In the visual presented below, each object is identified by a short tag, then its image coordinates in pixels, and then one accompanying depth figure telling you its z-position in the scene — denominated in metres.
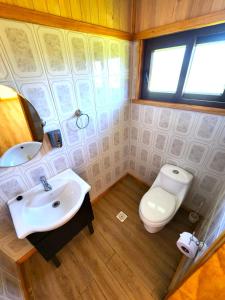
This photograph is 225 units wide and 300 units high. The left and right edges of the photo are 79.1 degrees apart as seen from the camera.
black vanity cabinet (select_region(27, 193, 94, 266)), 1.04
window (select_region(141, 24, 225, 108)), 1.15
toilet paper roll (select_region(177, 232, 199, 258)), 0.92
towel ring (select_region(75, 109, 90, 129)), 1.29
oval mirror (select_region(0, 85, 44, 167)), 0.92
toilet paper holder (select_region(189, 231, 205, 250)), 0.85
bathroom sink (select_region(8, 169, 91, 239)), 0.94
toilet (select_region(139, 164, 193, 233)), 1.34
